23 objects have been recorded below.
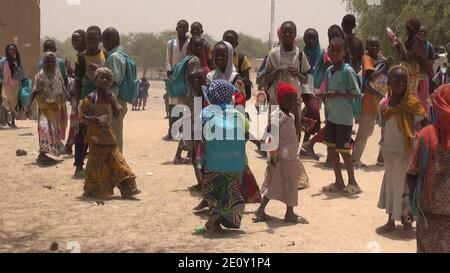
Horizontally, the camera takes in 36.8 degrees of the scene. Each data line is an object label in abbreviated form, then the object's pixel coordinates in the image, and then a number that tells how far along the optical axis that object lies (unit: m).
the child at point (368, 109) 9.75
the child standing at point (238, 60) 9.53
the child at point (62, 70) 10.30
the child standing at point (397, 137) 6.17
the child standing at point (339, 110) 8.16
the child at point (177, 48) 11.22
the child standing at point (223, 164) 6.22
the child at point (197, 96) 7.41
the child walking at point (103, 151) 7.82
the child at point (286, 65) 9.08
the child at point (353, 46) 9.91
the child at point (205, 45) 8.92
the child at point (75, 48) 9.65
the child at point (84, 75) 8.93
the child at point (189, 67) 8.45
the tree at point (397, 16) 24.11
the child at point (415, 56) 9.38
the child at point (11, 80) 14.54
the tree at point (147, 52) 87.12
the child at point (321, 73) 9.16
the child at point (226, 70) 7.41
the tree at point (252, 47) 98.88
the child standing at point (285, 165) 6.74
